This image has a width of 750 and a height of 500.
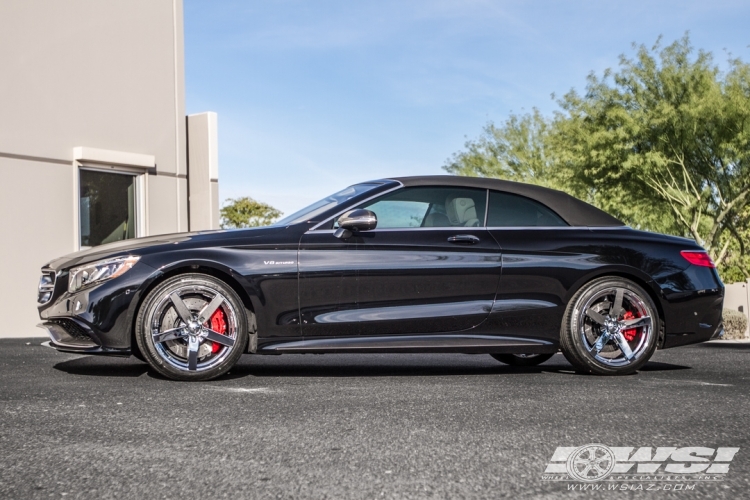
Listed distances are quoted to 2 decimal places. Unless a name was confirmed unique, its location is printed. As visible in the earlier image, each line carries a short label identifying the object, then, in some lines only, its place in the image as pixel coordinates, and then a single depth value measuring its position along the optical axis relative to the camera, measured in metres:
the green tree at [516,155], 45.62
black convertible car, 5.77
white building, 13.10
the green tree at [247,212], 64.56
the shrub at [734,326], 15.91
